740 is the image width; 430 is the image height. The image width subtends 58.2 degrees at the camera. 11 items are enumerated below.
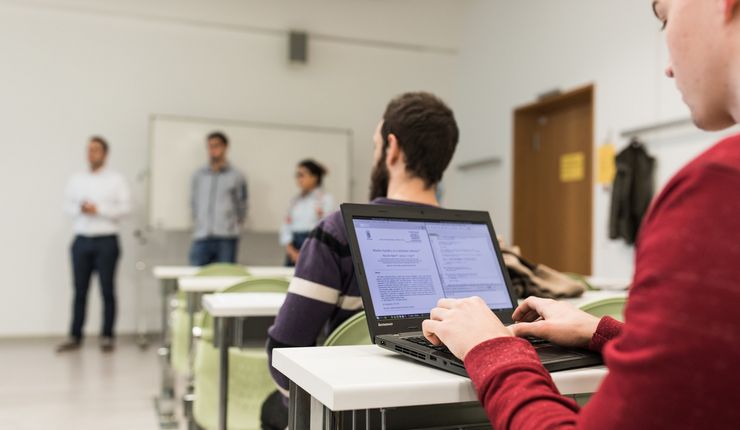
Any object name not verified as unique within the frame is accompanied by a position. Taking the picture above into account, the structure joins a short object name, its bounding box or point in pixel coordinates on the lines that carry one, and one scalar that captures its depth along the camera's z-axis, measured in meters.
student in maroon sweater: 0.47
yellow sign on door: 5.02
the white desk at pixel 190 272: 3.33
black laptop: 0.93
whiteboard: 5.55
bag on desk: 1.73
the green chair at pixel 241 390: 1.95
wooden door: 4.98
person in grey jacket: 5.49
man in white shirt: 5.10
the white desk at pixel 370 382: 0.69
